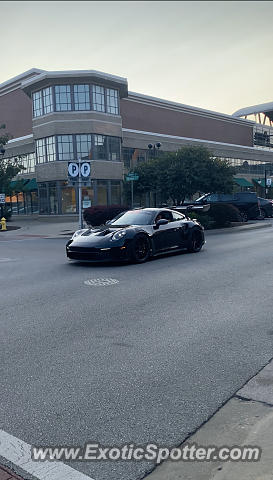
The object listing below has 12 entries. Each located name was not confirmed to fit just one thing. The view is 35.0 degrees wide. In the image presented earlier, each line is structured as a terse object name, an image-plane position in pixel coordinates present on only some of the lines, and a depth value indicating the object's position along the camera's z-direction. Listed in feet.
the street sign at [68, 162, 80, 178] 59.72
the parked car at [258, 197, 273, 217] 96.96
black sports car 34.71
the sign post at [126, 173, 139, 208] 75.87
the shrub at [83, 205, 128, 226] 74.90
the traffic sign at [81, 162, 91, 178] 60.49
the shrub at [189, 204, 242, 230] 71.10
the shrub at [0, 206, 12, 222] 109.82
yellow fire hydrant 88.43
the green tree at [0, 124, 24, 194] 102.01
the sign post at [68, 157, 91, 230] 60.02
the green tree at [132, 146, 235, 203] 84.48
